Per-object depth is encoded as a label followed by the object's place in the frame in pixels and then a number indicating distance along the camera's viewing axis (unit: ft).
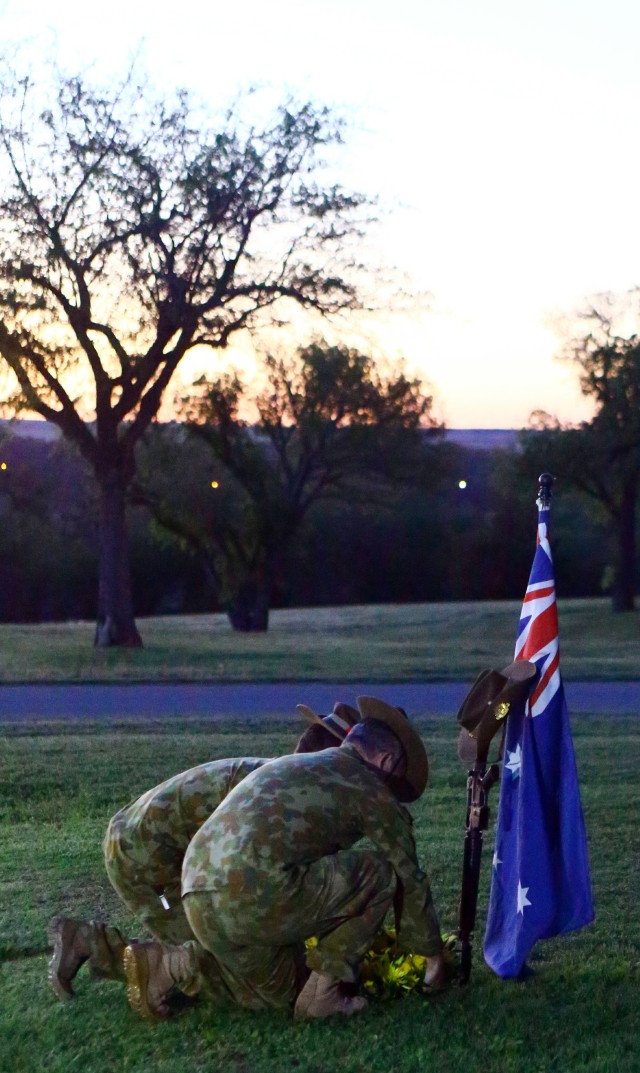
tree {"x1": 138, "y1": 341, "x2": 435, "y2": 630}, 116.57
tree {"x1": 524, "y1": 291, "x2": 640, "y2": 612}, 118.11
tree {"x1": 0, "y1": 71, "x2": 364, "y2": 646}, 80.33
